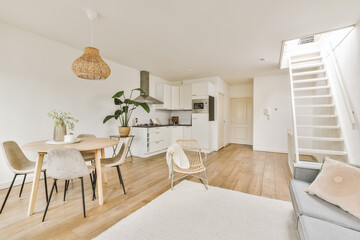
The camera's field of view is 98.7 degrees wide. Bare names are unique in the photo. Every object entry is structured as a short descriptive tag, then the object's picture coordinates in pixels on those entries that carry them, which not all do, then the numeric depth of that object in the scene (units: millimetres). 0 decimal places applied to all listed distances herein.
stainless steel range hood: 4930
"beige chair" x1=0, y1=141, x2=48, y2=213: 1903
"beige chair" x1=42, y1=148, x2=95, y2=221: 1696
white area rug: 1518
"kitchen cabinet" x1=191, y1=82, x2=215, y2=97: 5090
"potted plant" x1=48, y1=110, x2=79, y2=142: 2242
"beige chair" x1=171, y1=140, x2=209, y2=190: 2402
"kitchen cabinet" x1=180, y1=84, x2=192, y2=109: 5621
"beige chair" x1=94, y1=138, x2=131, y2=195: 2290
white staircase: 2974
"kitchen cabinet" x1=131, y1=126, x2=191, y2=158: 4461
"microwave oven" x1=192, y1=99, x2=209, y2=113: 5078
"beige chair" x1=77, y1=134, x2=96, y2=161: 2500
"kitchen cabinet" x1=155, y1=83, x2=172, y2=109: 5379
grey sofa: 1011
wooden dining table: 1833
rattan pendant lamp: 2107
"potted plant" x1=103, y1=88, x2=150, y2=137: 3798
